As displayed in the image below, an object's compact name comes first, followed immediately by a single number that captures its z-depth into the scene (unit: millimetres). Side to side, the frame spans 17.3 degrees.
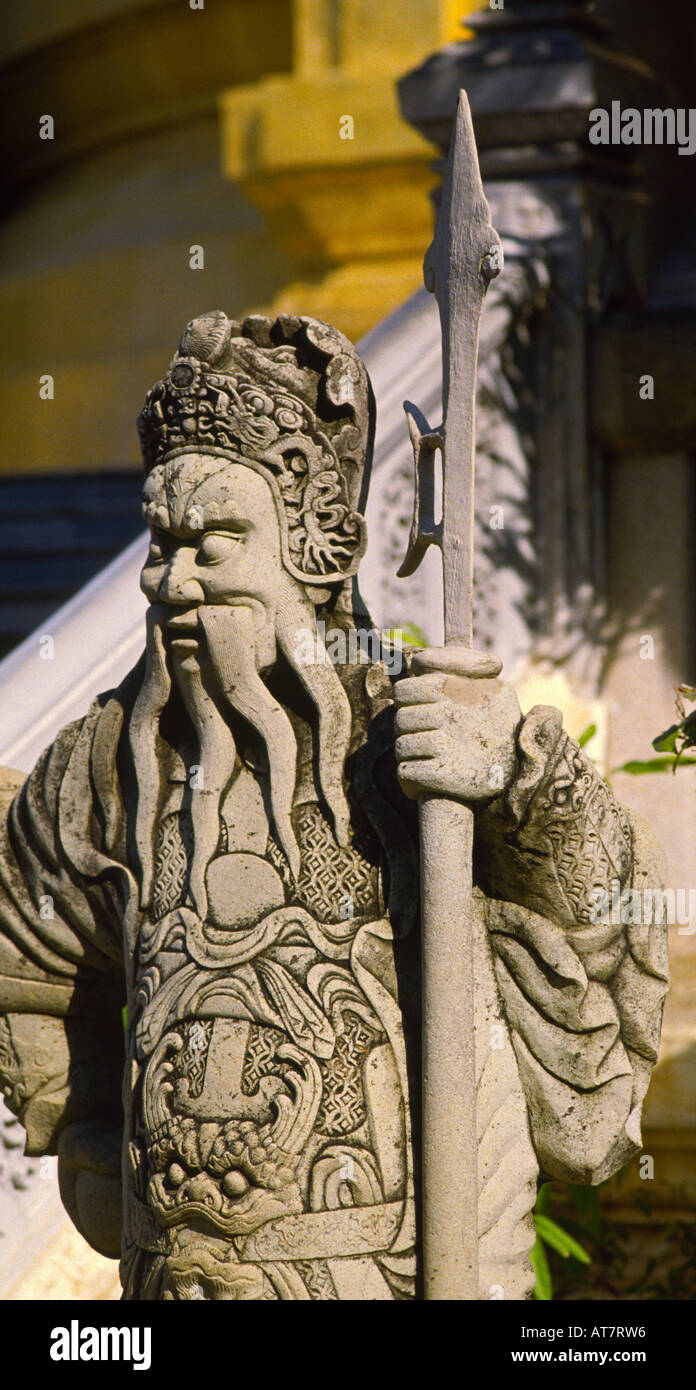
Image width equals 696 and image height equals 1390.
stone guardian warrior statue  3674
